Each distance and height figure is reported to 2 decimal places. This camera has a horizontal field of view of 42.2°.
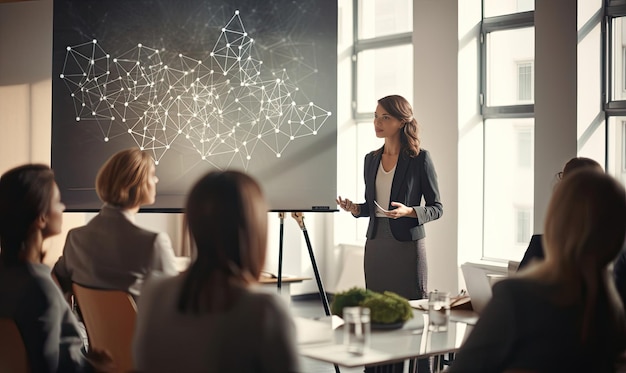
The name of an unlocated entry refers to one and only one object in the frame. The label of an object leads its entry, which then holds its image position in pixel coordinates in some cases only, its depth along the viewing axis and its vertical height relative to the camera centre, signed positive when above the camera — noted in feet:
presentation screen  15.89 +1.84
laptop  10.20 -1.30
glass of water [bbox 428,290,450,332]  9.51 -1.49
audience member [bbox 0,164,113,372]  8.12 -0.93
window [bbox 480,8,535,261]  20.65 +1.55
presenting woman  14.90 -0.33
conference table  8.13 -1.72
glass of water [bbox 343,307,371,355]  7.91 -1.43
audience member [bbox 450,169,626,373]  6.56 -0.94
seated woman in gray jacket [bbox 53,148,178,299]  9.61 -0.69
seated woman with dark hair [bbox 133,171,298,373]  5.88 -0.88
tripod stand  16.01 -1.13
